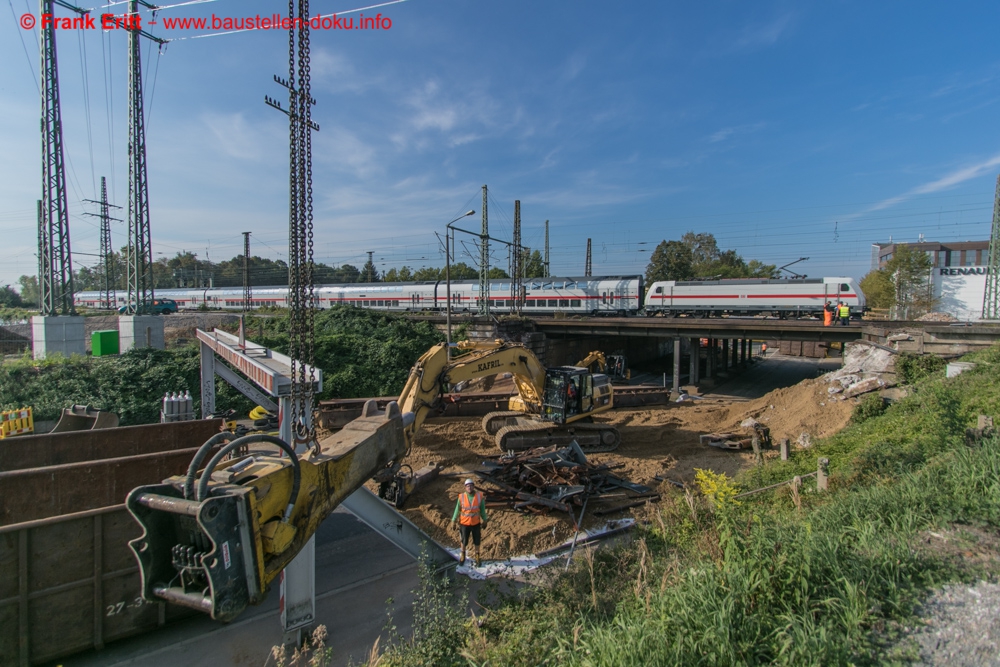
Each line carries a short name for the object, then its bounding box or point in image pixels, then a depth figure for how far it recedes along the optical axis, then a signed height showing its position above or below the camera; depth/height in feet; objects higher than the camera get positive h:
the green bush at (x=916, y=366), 55.52 -6.89
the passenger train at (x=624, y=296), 108.78 +2.16
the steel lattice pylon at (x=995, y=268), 81.61 +6.76
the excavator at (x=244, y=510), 10.84 -5.40
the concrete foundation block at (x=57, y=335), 63.16 -4.42
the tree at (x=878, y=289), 150.92 +5.98
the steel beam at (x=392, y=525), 21.86 -10.59
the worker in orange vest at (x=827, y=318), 85.52 -2.10
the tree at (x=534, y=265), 223.71 +18.26
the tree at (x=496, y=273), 222.36 +14.94
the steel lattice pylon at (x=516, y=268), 111.14 +8.71
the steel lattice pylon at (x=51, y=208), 57.82 +11.68
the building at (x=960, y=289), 149.79 +5.57
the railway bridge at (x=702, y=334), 61.46 -5.06
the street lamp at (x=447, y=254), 67.58 +7.10
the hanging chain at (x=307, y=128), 16.89 +6.11
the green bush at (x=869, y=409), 46.01 -9.77
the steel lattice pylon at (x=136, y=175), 61.87 +16.56
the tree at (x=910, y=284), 137.18 +6.42
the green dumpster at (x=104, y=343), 70.64 -6.02
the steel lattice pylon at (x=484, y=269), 103.23 +7.87
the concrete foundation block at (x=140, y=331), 69.82 -4.36
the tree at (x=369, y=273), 231.50 +14.93
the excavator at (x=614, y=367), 80.07 -10.64
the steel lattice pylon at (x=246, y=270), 122.81 +8.65
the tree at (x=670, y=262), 220.02 +20.01
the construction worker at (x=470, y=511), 27.40 -11.75
